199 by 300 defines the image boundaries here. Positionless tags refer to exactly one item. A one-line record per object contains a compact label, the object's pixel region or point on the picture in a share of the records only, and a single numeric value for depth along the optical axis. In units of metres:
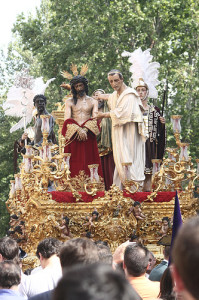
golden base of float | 13.04
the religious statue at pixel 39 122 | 17.64
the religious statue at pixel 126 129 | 14.53
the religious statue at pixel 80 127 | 15.52
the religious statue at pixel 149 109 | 15.58
